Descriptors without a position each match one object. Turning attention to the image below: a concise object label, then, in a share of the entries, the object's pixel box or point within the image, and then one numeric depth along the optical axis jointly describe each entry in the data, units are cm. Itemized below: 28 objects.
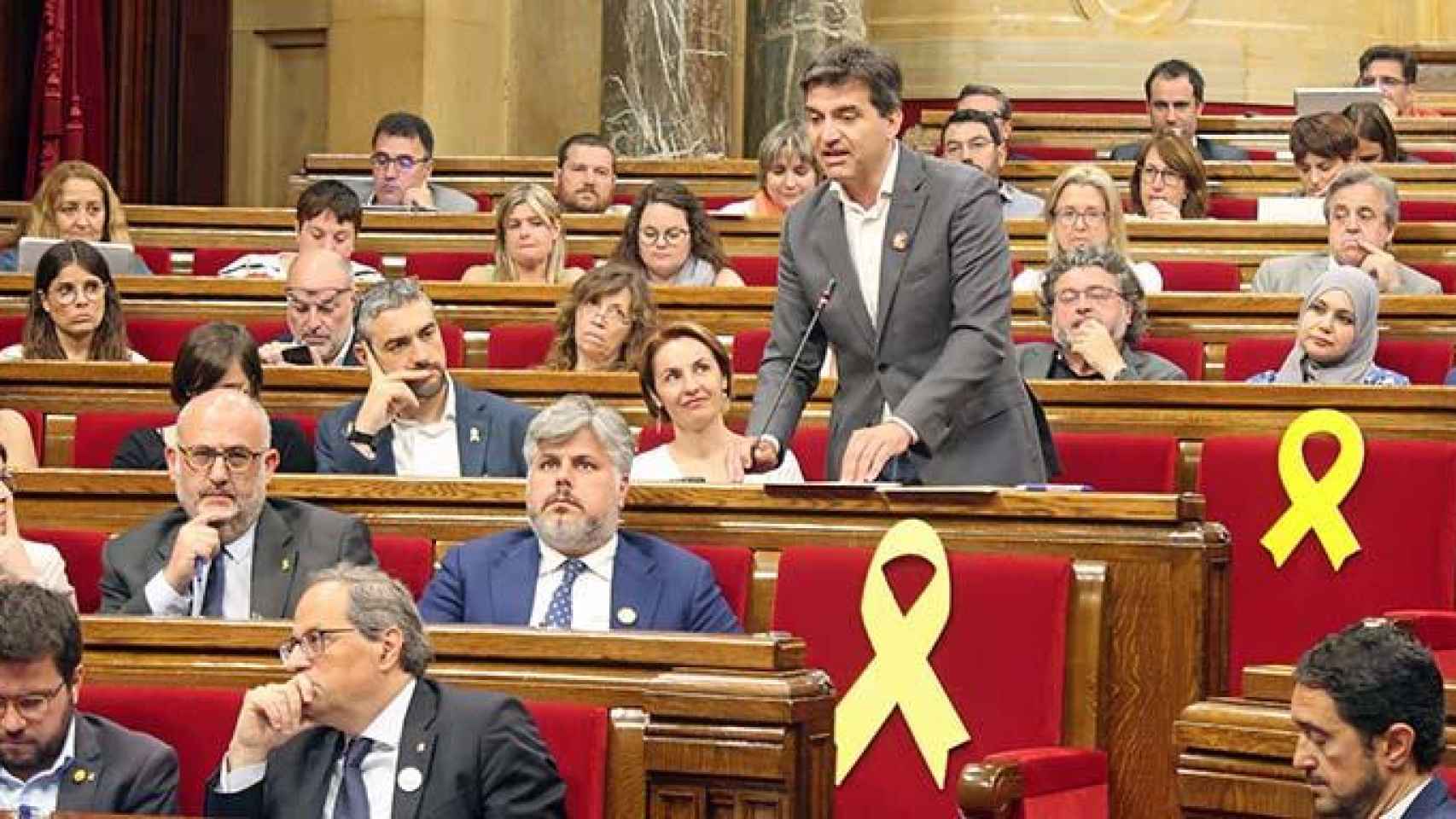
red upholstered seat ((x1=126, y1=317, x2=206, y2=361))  1462
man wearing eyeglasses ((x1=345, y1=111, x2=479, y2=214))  1884
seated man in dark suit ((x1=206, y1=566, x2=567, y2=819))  732
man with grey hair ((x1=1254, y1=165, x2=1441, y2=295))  1441
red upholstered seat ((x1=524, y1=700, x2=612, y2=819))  739
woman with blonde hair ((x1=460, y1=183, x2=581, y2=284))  1566
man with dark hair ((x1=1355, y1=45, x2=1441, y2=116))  2180
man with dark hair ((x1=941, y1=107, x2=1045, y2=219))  1786
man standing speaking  935
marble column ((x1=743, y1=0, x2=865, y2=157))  2405
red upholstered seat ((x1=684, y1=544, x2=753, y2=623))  916
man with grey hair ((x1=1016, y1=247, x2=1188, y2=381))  1238
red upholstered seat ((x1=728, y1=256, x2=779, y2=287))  1652
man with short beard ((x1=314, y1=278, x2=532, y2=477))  1154
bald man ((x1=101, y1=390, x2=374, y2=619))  944
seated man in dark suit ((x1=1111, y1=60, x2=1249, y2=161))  2020
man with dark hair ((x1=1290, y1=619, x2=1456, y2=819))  666
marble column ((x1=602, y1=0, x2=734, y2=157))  2245
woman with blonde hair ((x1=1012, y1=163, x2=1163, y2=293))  1441
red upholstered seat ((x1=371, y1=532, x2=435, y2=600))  948
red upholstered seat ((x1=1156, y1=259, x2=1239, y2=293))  1581
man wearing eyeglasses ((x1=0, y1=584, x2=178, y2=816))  739
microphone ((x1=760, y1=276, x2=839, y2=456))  964
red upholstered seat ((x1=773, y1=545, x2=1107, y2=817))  845
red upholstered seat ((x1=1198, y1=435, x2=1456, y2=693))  1041
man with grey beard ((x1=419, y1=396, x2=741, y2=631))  907
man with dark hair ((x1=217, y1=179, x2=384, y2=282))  1602
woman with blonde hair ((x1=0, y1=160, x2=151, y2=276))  1620
